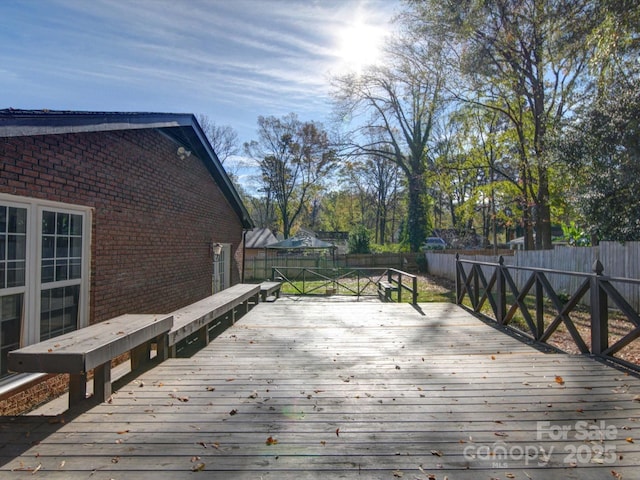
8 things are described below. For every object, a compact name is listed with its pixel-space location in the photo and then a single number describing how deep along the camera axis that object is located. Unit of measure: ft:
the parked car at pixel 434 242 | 84.31
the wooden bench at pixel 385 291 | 33.66
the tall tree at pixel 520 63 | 39.88
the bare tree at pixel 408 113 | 62.28
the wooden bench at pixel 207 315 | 13.52
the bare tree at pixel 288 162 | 105.50
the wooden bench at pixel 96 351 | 8.16
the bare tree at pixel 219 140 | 98.68
